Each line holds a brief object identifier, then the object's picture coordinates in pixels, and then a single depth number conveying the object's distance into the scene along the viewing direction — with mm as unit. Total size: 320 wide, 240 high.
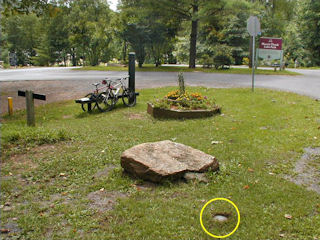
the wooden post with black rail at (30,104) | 8078
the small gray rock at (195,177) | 4918
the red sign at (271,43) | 25016
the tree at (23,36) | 52369
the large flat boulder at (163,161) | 4898
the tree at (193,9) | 23562
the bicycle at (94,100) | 10239
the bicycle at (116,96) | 10758
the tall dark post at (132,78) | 11475
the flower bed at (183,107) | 9438
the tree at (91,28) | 35844
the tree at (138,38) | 25297
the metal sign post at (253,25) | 13719
